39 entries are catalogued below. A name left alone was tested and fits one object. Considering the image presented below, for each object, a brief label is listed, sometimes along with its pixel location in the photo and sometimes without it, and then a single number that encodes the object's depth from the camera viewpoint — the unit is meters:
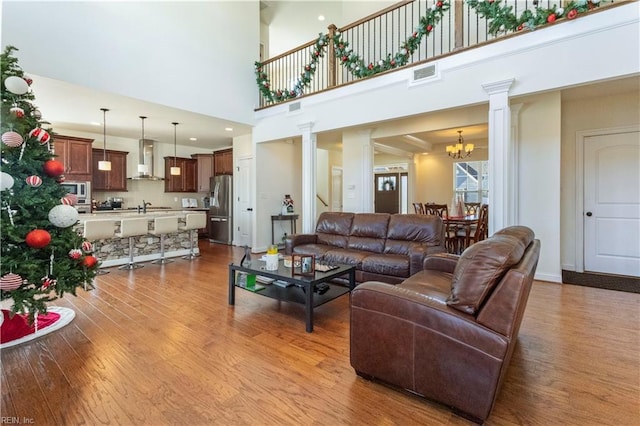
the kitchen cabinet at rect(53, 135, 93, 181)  6.32
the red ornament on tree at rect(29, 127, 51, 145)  2.39
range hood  7.40
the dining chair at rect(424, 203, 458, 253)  5.47
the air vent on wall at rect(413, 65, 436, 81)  4.13
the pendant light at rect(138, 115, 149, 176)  6.31
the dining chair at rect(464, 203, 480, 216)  6.97
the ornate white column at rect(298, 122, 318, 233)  5.59
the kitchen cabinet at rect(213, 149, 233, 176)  7.96
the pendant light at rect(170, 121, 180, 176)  6.37
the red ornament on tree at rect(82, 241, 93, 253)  2.65
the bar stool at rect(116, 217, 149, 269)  4.82
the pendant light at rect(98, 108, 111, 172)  5.54
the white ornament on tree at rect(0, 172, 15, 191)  2.14
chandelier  6.62
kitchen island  5.01
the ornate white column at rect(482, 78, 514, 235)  3.60
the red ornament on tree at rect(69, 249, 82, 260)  2.50
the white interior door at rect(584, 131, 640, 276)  4.39
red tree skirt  2.39
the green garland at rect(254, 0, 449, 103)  4.00
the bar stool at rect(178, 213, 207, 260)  5.81
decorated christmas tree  2.25
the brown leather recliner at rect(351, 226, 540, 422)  1.48
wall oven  6.40
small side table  6.96
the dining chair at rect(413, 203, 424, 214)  6.32
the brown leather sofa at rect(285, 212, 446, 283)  3.64
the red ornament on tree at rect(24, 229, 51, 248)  2.27
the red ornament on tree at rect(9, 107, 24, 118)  2.29
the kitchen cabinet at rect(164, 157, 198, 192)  8.34
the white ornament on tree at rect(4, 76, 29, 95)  2.27
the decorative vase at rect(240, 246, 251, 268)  3.17
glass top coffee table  2.66
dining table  5.21
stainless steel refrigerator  7.69
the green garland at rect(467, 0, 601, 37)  3.20
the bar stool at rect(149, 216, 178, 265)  5.21
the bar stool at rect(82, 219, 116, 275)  4.27
